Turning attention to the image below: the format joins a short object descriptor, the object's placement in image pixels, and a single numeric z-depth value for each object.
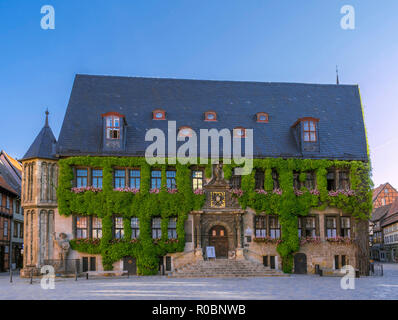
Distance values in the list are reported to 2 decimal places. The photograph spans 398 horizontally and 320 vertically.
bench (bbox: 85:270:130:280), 29.21
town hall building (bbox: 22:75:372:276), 31.84
